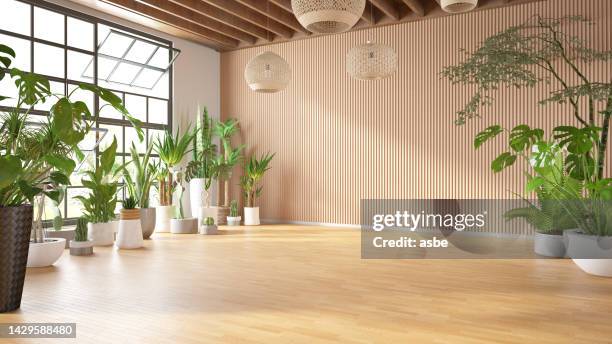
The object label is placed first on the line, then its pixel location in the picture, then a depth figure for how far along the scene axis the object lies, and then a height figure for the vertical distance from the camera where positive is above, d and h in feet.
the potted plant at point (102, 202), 20.66 -0.44
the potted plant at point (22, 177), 10.48 +0.37
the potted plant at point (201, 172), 29.45 +1.17
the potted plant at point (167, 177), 27.30 +0.80
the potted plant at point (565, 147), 15.47 +1.39
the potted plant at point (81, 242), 19.25 -1.97
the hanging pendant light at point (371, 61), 20.48 +5.39
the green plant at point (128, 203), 21.42 -0.50
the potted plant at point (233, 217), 30.68 -1.63
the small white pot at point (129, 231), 20.95 -1.68
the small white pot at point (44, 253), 16.42 -2.05
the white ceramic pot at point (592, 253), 14.84 -1.98
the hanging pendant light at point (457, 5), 15.00 +5.80
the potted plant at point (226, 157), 30.48 +2.16
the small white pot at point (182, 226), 26.63 -1.88
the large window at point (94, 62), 22.58 +6.78
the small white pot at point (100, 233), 21.56 -1.81
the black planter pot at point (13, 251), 10.81 -1.31
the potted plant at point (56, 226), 20.08 -1.42
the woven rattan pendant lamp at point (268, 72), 20.17 +4.90
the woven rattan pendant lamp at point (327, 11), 13.67 +5.02
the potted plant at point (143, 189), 23.89 +0.12
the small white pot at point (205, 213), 29.09 -1.30
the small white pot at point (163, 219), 27.27 -1.53
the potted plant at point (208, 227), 26.03 -1.92
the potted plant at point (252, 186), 31.01 +0.29
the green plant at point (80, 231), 19.54 -1.56
